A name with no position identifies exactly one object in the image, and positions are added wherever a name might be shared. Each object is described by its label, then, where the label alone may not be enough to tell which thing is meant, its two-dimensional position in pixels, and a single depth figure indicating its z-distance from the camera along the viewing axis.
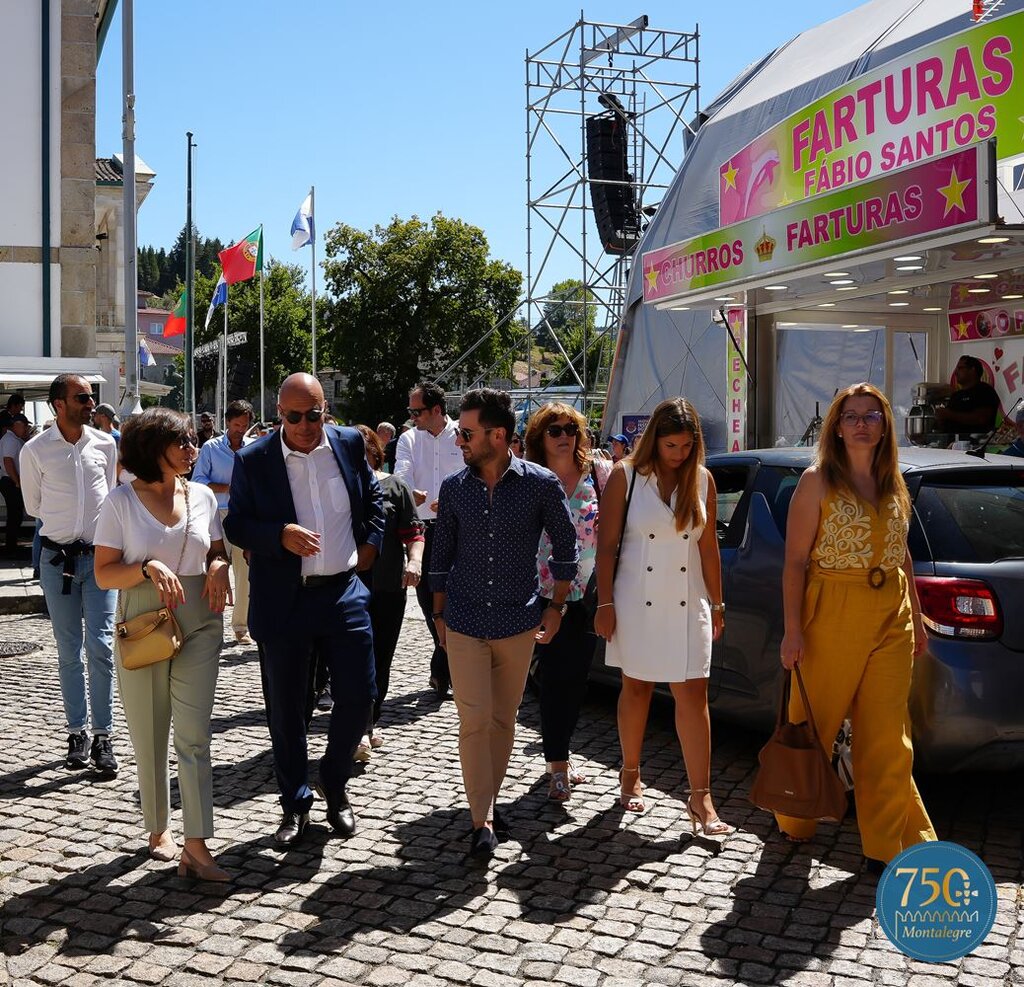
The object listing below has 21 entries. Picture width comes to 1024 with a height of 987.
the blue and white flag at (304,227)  32.53
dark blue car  5.07
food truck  9.80
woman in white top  4.73
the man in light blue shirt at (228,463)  9.59
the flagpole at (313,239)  32.60
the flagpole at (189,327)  32.53
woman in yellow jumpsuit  4.61
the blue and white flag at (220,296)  34.91
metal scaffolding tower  28.00
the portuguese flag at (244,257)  32.12
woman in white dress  5.30
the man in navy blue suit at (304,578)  5.01
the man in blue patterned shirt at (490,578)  5.05
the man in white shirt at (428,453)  8.27
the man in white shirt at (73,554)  6.36
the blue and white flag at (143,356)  49.07
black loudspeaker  28.88
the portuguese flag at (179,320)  36.88
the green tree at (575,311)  29.17
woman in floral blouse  5.78
